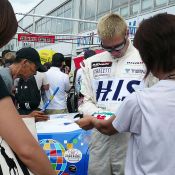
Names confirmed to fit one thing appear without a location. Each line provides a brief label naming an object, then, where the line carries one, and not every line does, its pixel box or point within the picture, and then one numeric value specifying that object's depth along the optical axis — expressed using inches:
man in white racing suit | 67.4
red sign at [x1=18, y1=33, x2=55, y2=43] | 370.1
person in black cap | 100.9
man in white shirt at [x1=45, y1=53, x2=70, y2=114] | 155.6
